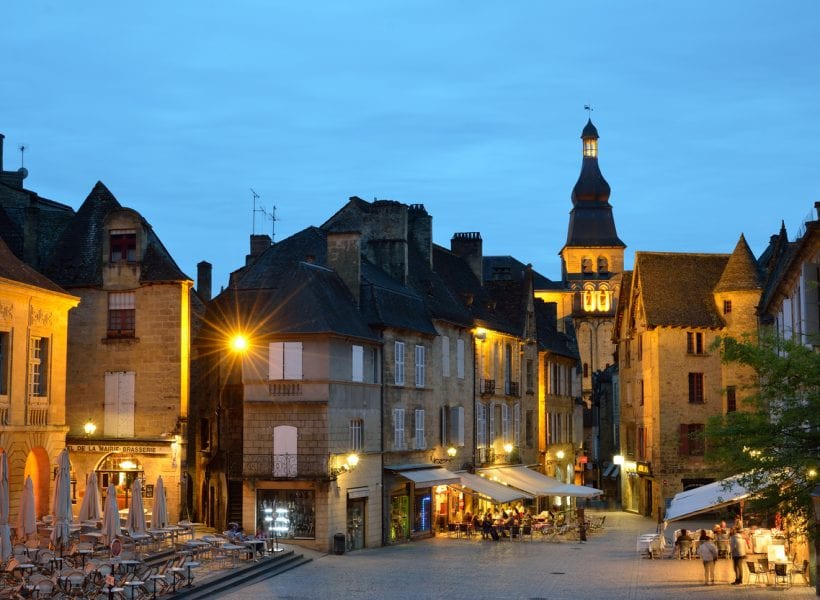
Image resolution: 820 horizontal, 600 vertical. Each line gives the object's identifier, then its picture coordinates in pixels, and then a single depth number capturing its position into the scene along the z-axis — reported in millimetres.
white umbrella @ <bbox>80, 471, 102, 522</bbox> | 32531
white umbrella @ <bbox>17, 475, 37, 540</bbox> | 29984
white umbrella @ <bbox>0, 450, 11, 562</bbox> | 26844
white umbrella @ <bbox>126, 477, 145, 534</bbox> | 32656
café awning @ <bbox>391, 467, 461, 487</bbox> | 43250
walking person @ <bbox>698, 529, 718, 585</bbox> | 31000
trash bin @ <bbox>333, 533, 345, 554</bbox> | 38406
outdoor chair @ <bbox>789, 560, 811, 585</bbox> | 31688
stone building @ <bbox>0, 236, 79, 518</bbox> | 33562
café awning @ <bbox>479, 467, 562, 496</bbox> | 49812
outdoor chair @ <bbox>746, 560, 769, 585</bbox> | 30984
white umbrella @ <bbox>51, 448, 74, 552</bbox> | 30406
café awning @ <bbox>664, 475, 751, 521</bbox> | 34428
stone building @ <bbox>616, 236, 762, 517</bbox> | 57469
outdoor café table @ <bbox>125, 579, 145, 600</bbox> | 25234
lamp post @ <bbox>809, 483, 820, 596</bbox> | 24109
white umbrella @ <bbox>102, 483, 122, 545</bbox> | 30969
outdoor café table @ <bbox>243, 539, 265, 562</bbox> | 33875
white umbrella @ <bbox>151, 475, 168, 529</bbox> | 34281
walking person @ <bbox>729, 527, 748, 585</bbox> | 31531
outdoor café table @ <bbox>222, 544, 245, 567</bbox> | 32344
